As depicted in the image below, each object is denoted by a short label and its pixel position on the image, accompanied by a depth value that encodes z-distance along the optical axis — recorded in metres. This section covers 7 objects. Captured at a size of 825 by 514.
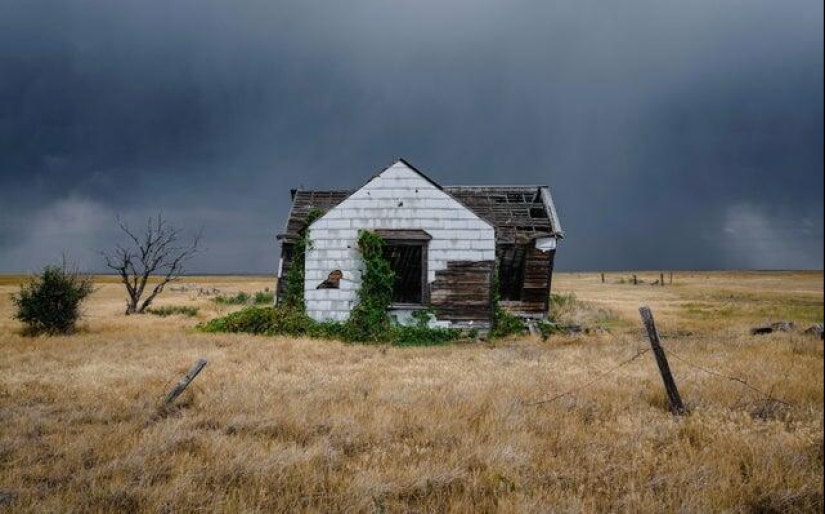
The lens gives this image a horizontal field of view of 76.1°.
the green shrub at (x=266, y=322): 15.82
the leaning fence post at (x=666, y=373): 7.36
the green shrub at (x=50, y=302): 14.38
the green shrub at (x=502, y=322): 16.38
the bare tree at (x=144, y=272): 25.80
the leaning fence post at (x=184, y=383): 7.22
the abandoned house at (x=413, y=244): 16.16
